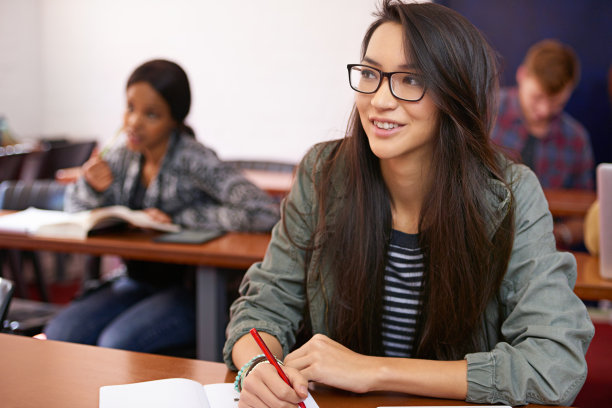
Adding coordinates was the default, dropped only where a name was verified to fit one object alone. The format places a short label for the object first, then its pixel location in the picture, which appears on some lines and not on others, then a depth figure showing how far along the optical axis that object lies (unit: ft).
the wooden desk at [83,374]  3.55
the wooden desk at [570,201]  9.61
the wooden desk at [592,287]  5.86
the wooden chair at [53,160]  14.10
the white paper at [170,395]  3.43
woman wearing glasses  3.75
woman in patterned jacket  7.14
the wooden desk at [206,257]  6.67
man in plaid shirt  11.99
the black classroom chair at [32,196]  9.34
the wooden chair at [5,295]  4.57
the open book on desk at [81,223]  7.34
